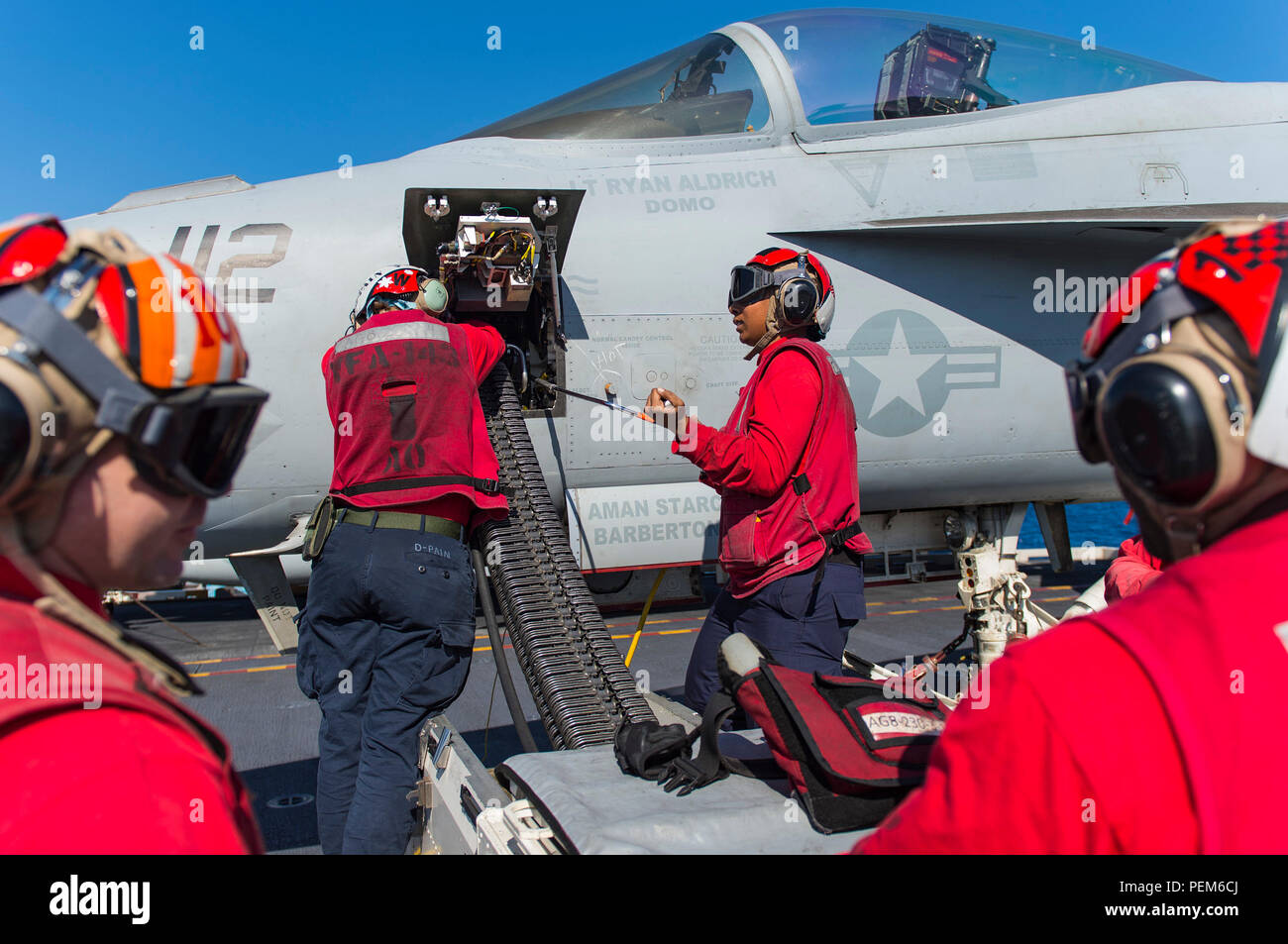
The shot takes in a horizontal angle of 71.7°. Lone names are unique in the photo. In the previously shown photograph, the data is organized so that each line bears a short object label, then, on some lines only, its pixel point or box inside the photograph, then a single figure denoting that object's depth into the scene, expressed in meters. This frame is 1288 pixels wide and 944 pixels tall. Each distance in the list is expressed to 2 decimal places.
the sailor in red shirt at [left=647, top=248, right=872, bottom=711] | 2.91
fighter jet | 4.47
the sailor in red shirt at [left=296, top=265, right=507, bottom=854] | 3.13
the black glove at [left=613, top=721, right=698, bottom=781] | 2.11
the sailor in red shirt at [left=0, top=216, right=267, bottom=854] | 0.80
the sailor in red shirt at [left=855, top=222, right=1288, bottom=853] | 0.85
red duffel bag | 1.80
